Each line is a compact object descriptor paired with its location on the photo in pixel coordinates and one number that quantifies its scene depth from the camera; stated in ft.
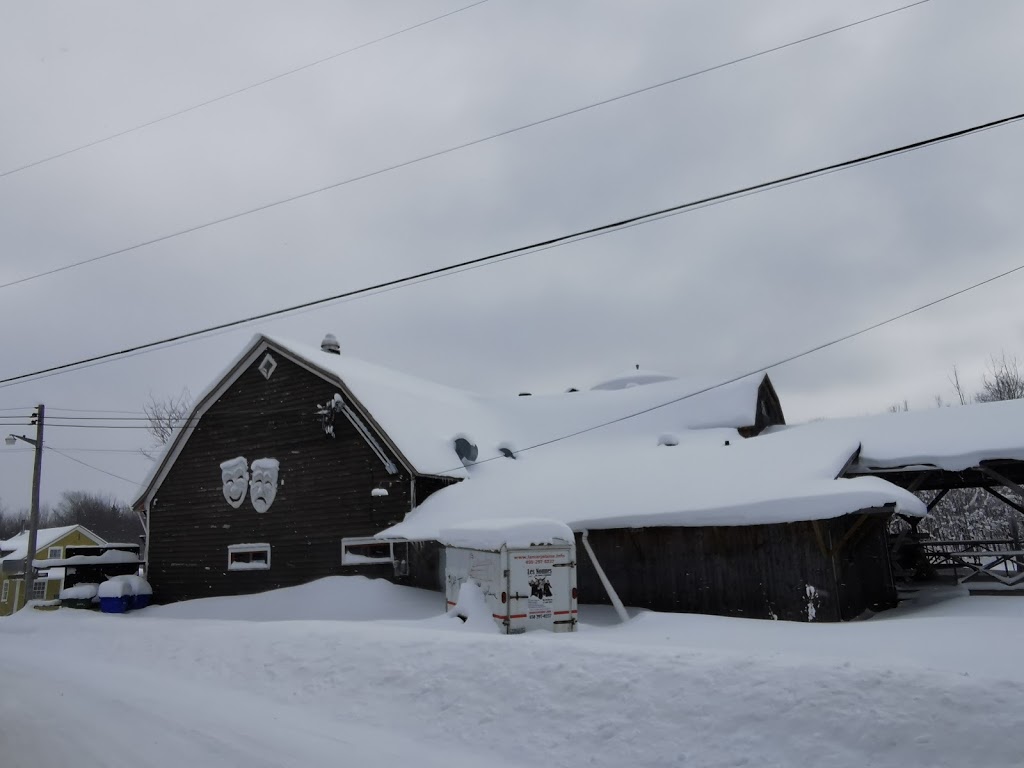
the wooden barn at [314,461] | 71.26
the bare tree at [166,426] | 168.96
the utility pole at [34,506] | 91.93
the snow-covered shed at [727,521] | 47.57
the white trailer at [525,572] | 42.68
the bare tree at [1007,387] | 178.33
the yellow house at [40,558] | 128.40
